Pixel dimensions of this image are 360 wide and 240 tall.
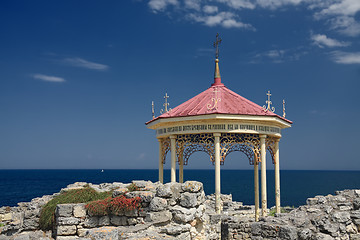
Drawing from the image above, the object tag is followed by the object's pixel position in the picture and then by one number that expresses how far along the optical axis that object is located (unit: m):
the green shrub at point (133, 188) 11.14
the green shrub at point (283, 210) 19.75
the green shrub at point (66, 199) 11.09
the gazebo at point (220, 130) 17.41
